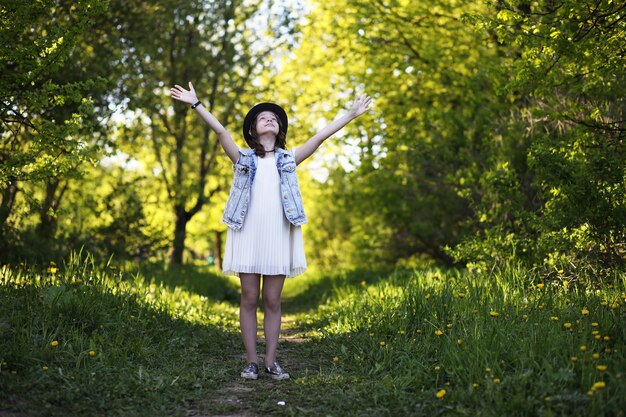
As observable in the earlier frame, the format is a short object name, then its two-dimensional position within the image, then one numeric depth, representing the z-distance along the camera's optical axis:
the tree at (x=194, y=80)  13.02
